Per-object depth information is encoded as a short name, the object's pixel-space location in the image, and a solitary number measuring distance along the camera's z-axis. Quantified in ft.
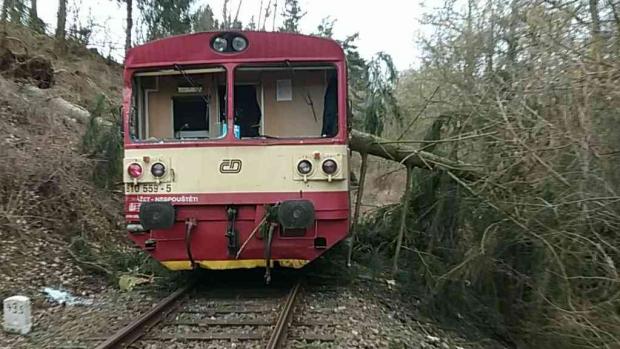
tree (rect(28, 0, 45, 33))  66.78
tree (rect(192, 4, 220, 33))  88.48
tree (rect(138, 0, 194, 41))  82.33
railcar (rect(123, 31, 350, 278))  24.84
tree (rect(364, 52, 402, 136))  38.42
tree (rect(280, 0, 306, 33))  106.93
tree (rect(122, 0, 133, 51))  83.84
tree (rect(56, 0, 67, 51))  75.08
